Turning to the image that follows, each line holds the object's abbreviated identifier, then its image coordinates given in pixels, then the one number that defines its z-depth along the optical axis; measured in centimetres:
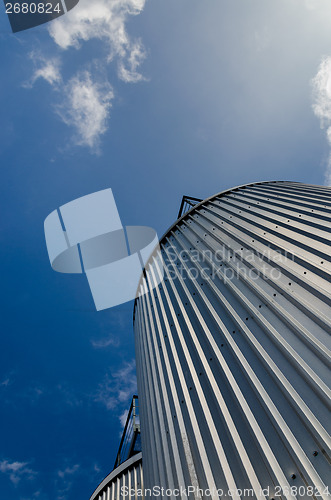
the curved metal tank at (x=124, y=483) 721
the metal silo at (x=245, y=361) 219
